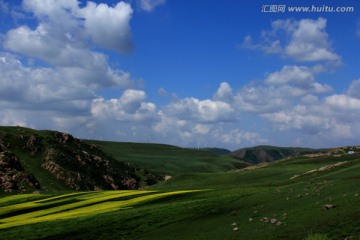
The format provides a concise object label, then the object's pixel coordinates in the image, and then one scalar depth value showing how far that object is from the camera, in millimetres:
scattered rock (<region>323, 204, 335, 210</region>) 32594
